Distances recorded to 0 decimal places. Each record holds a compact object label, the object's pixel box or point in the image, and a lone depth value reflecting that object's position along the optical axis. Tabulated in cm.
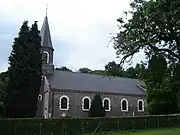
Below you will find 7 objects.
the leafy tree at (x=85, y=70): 9544
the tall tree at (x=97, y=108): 4881
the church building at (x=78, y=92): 5062
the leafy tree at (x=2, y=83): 4112
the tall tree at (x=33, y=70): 3862
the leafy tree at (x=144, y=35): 2119
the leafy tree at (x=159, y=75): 2231
